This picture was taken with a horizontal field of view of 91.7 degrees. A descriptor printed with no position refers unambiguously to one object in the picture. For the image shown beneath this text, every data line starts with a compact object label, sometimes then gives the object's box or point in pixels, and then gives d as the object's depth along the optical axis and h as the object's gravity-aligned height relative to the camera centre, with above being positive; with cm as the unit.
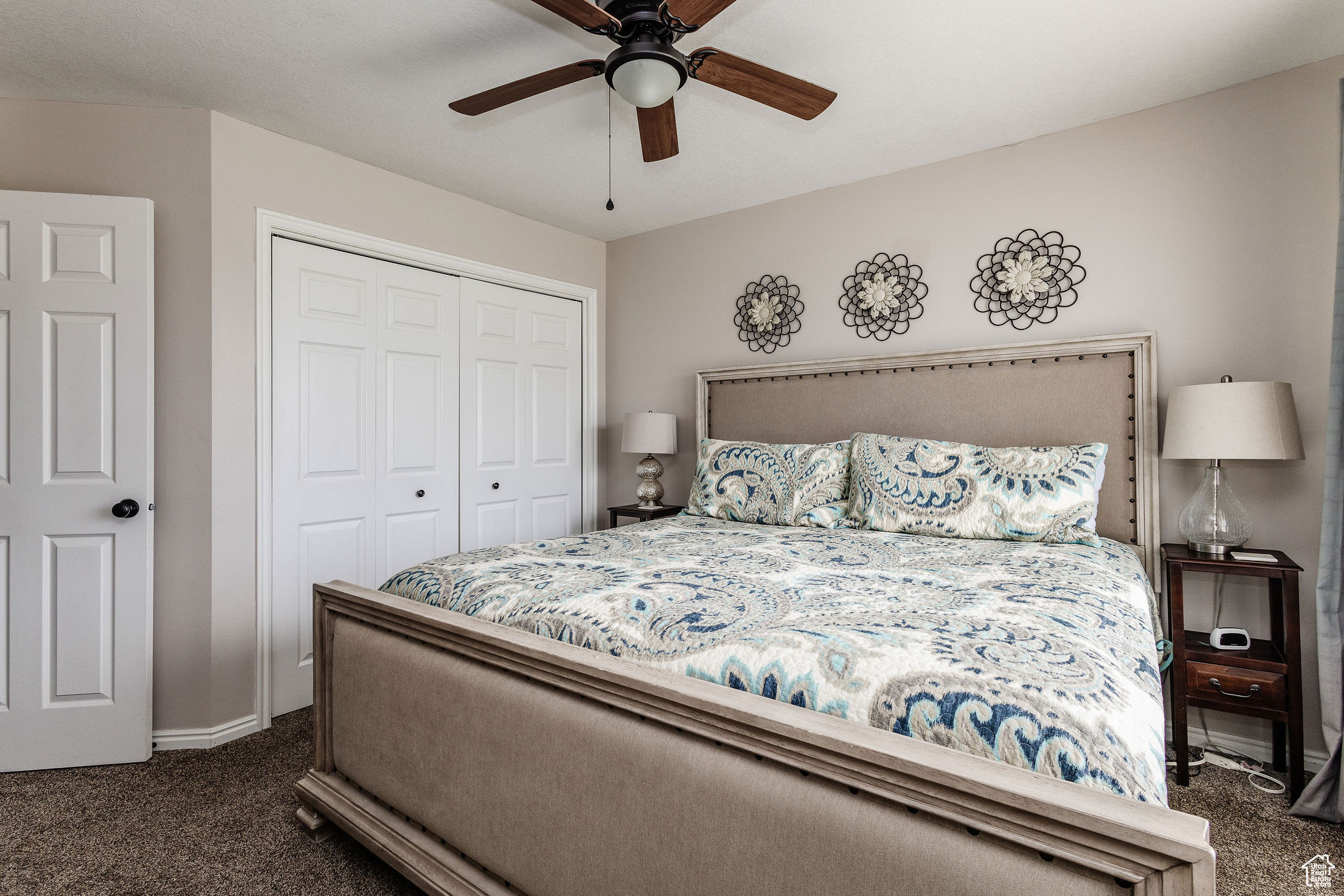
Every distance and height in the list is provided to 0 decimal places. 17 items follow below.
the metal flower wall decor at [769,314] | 345 +74
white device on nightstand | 217 -64
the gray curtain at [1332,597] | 190 -44
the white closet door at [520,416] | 350 +21
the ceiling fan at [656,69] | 159 +103
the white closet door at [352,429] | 273 +11
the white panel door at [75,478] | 222 -8
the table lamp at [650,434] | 359 +10
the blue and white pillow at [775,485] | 268 -14
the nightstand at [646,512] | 362 -33
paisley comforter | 89 -33
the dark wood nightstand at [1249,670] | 201 -71
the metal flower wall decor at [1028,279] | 269 +72
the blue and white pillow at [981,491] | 220 -14
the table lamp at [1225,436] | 205 +4
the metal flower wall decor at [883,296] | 307 +74
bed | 81 -41
